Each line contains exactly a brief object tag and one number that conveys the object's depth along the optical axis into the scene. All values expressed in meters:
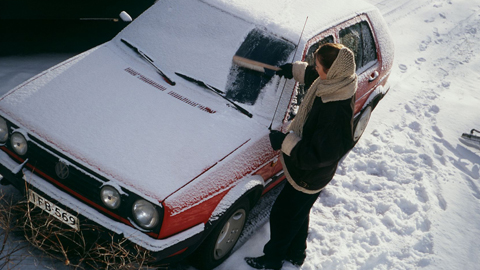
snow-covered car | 2.71
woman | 2.68
